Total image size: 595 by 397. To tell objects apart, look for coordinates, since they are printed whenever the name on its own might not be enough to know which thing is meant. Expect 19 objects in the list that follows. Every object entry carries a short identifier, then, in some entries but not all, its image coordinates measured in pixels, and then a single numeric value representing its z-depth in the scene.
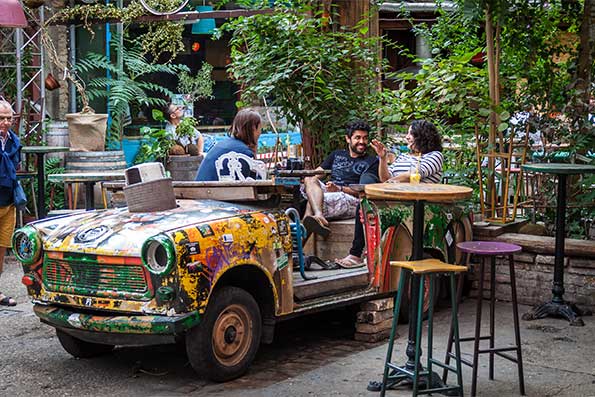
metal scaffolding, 11.84
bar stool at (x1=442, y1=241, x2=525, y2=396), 5.49
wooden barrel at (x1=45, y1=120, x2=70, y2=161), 12.55
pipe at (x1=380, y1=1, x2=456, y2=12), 16.20
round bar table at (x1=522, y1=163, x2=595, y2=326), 7.23
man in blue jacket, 8.04
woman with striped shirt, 7.68
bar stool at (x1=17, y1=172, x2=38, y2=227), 9.98
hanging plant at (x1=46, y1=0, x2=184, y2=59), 13.40
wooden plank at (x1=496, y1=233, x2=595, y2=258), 7.80
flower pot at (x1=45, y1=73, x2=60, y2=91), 13.02
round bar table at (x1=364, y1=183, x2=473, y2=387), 5.25
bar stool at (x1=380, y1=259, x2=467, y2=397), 5.17
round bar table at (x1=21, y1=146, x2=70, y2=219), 9.64
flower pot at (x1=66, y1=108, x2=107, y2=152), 12.40
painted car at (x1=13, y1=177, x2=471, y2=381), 5.51
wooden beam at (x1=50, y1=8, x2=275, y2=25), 13.31
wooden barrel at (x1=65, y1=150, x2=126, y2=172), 12.04
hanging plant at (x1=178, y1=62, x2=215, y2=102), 15.09
